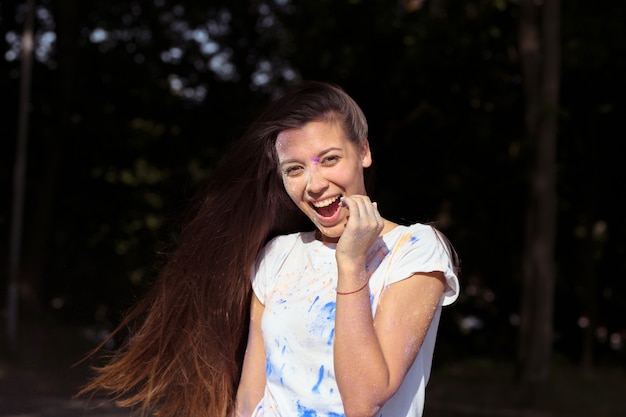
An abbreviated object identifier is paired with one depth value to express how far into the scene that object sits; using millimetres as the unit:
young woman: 2352
